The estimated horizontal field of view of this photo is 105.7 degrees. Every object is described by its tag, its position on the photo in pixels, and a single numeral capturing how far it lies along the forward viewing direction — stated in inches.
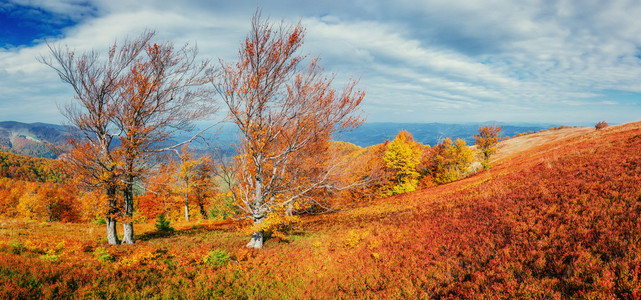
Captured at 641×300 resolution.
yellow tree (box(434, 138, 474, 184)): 1885.7
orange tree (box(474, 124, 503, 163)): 1798.7
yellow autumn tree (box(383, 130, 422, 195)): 1600.5
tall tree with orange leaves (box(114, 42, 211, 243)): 497.0
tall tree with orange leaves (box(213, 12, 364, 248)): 403.2
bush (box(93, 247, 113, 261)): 359.9
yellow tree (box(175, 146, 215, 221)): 1250.4
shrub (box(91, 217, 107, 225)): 913.4
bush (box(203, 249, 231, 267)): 406.1
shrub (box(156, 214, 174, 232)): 827.4
